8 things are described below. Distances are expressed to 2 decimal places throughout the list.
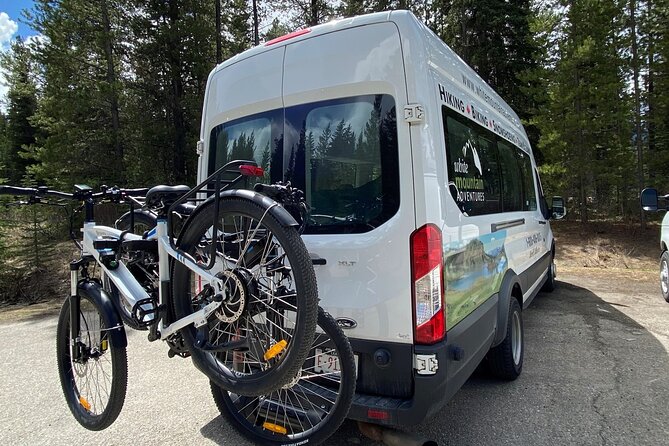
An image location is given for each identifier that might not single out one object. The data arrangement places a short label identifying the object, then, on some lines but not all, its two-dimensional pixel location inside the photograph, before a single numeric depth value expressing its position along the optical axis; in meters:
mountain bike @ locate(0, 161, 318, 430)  1.98
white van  2.35
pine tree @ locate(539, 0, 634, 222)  13.90
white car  6.05
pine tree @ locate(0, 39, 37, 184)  28.33
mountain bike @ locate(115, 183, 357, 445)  2.21
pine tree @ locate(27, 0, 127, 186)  13.88
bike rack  2.09
